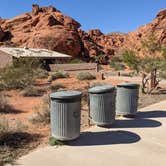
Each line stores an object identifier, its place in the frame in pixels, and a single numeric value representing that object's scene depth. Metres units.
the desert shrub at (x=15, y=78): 16.36
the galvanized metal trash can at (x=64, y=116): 5.82
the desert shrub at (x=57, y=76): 23.17
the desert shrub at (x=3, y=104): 10.17
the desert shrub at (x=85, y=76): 23.27
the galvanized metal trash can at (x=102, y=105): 7.05
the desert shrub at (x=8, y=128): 6.36
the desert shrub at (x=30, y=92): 14.41
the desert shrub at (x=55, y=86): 16.71
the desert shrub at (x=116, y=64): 43.84
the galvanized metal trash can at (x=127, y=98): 8.37
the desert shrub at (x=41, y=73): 20.81
